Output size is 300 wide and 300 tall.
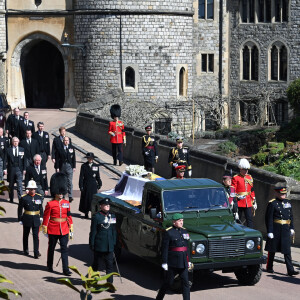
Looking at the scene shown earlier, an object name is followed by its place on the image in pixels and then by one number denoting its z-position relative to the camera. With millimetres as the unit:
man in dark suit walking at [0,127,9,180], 22203
